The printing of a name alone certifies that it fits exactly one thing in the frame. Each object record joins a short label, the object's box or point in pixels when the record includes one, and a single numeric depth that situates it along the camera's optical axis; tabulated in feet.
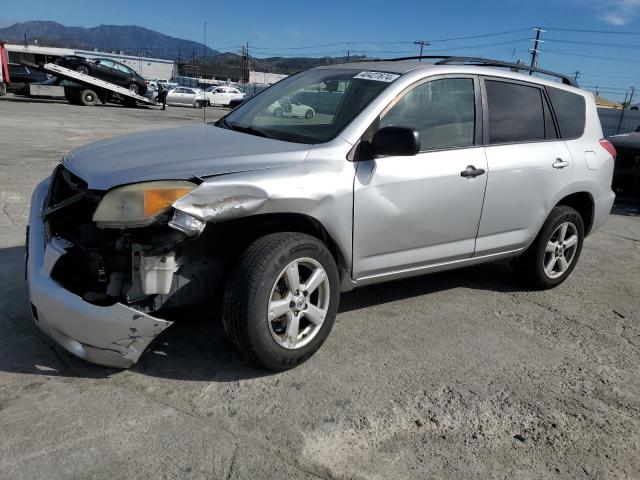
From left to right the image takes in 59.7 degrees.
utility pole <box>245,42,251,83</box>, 276.08
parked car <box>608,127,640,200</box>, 28.17
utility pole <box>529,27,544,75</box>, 132.26
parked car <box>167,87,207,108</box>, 118.26
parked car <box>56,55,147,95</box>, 82.07
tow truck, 81.10
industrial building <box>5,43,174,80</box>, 180.55
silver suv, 9.05
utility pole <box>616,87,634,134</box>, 73.41
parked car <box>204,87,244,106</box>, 131.65
